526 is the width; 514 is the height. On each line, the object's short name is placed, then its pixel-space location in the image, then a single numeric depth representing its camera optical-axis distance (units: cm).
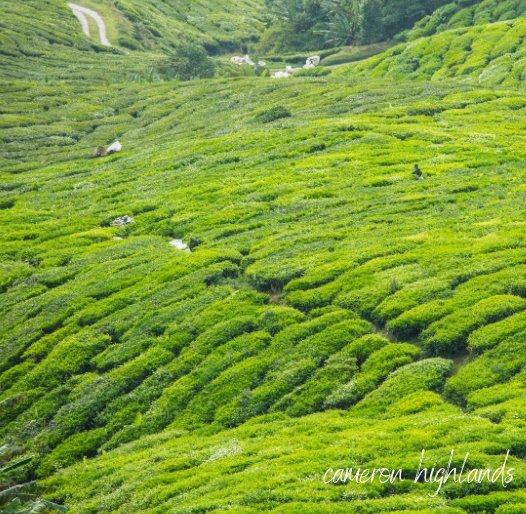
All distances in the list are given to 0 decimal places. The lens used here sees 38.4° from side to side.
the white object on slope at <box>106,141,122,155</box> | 10775
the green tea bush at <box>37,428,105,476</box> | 4119
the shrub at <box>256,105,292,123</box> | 10531
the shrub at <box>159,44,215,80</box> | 16762
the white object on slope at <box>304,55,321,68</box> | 17906
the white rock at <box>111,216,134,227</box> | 7332
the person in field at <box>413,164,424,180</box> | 6964
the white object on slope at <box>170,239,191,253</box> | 6391
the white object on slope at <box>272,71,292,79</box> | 16725
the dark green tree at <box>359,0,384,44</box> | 17388
